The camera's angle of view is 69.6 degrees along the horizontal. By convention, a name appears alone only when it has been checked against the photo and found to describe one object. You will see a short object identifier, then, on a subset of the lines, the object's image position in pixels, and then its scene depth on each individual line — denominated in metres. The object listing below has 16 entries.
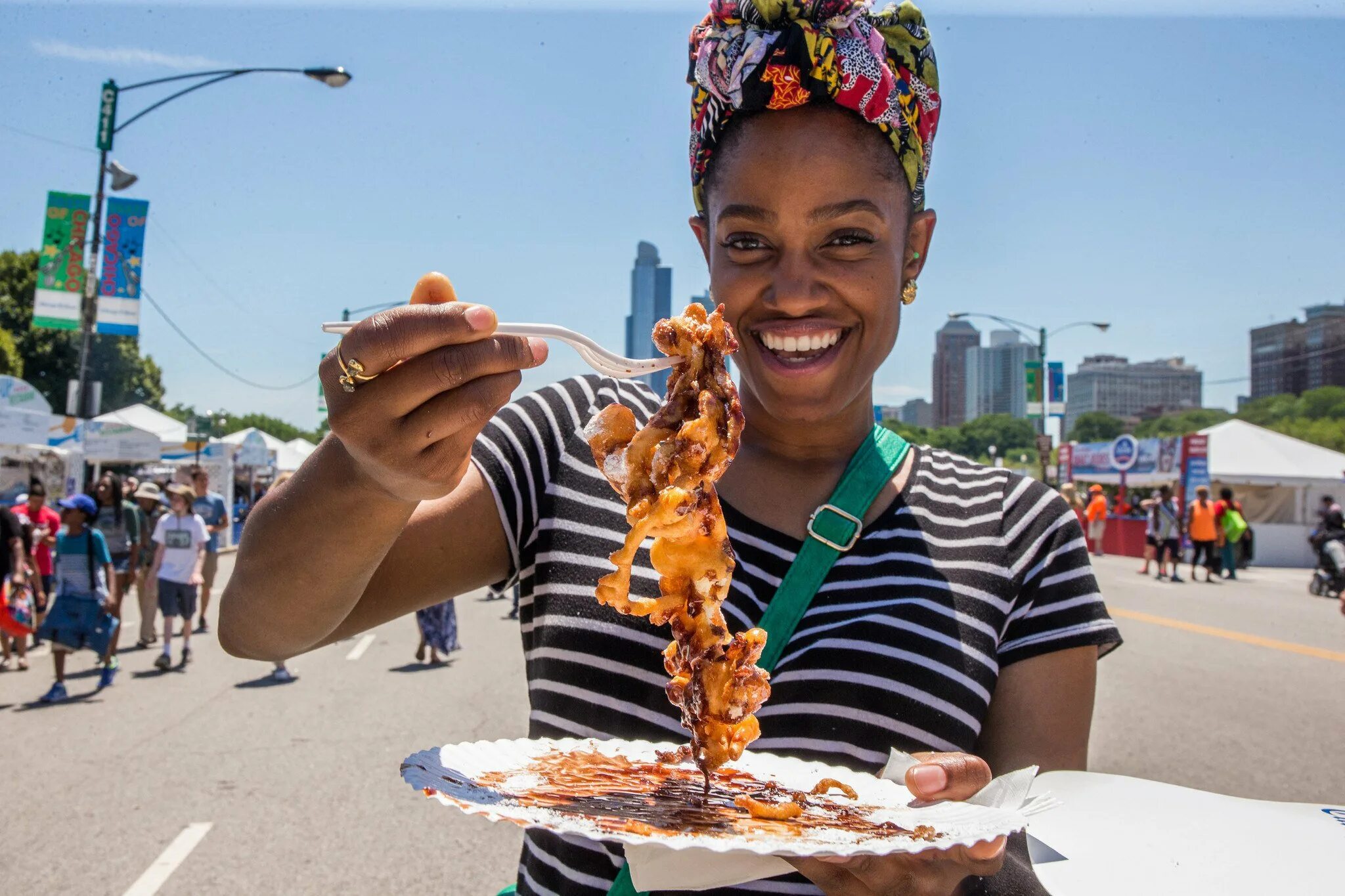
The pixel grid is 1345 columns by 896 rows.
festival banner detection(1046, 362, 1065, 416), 34.72
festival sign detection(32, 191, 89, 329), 15.52
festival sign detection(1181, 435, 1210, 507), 31.95
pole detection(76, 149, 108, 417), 15.81
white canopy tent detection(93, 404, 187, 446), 26.91
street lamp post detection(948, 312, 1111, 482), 35.06
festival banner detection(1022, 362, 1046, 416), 35.00
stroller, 18.48
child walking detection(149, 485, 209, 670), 11.86
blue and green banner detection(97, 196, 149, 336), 15.69
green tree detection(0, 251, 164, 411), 52.03
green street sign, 16.58
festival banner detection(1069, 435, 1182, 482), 35.16
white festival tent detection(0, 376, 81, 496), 17.20
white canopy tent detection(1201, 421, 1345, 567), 31.41
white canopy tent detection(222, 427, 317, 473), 36.84
